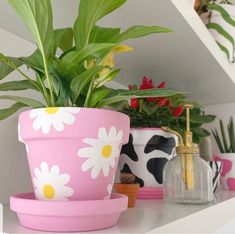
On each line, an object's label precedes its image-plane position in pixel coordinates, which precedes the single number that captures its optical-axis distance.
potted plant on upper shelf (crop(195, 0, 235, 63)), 0.90
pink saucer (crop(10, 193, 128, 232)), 0.32
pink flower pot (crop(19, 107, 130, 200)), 0.35
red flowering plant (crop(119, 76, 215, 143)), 0.70
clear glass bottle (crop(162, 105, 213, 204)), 0.64
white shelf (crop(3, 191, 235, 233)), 0.36
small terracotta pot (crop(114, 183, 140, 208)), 0.53
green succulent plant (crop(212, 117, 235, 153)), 1.05
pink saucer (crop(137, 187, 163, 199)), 0.66
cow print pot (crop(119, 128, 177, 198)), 0.67
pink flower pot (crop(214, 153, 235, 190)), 0.94
